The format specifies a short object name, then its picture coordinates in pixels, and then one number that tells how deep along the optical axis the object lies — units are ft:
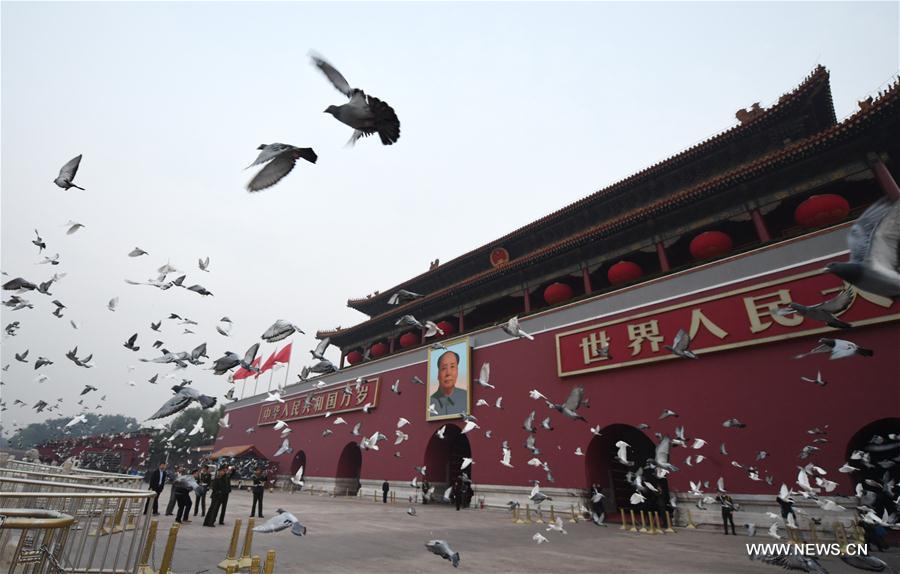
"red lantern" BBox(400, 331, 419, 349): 77.36
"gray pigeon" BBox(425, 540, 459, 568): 15.74
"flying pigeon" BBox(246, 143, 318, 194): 12.21
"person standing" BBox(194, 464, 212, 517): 39.41
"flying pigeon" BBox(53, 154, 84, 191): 17.84
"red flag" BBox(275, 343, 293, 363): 110.01
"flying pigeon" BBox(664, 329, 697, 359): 37.81
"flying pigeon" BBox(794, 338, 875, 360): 20.32
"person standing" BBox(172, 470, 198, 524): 32.10
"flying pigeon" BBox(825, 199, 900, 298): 8.54
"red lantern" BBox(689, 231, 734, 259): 43.80
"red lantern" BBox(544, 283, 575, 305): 55.36
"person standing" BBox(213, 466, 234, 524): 33.23
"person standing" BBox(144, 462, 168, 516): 32.99
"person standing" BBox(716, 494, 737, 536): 32.36
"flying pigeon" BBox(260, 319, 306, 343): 21.80
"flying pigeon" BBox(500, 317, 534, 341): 30.07
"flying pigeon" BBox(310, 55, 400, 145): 11.21
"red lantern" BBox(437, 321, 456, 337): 70.14
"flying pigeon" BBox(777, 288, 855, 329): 16.55
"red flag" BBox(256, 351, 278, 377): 108.37
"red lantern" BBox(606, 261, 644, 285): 49.90
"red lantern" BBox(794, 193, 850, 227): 37.11
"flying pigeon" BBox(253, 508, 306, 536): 15.24
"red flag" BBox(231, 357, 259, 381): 110.53
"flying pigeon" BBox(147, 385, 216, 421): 15.97
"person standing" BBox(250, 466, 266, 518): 37.37
